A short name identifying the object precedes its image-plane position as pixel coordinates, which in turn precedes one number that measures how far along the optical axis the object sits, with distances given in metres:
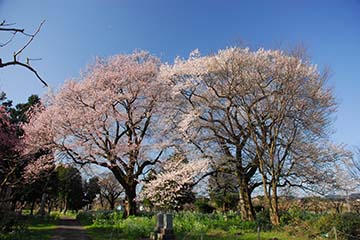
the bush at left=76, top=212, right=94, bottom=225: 21.58
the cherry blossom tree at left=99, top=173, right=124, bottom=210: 41.39
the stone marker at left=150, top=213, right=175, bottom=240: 10.84
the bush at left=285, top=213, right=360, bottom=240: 9.71
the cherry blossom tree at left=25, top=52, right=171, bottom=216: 17.39
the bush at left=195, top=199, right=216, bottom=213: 27.86
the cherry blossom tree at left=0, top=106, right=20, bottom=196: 14.23
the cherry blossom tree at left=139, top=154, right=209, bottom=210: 15.45
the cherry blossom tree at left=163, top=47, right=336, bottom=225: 13.98
